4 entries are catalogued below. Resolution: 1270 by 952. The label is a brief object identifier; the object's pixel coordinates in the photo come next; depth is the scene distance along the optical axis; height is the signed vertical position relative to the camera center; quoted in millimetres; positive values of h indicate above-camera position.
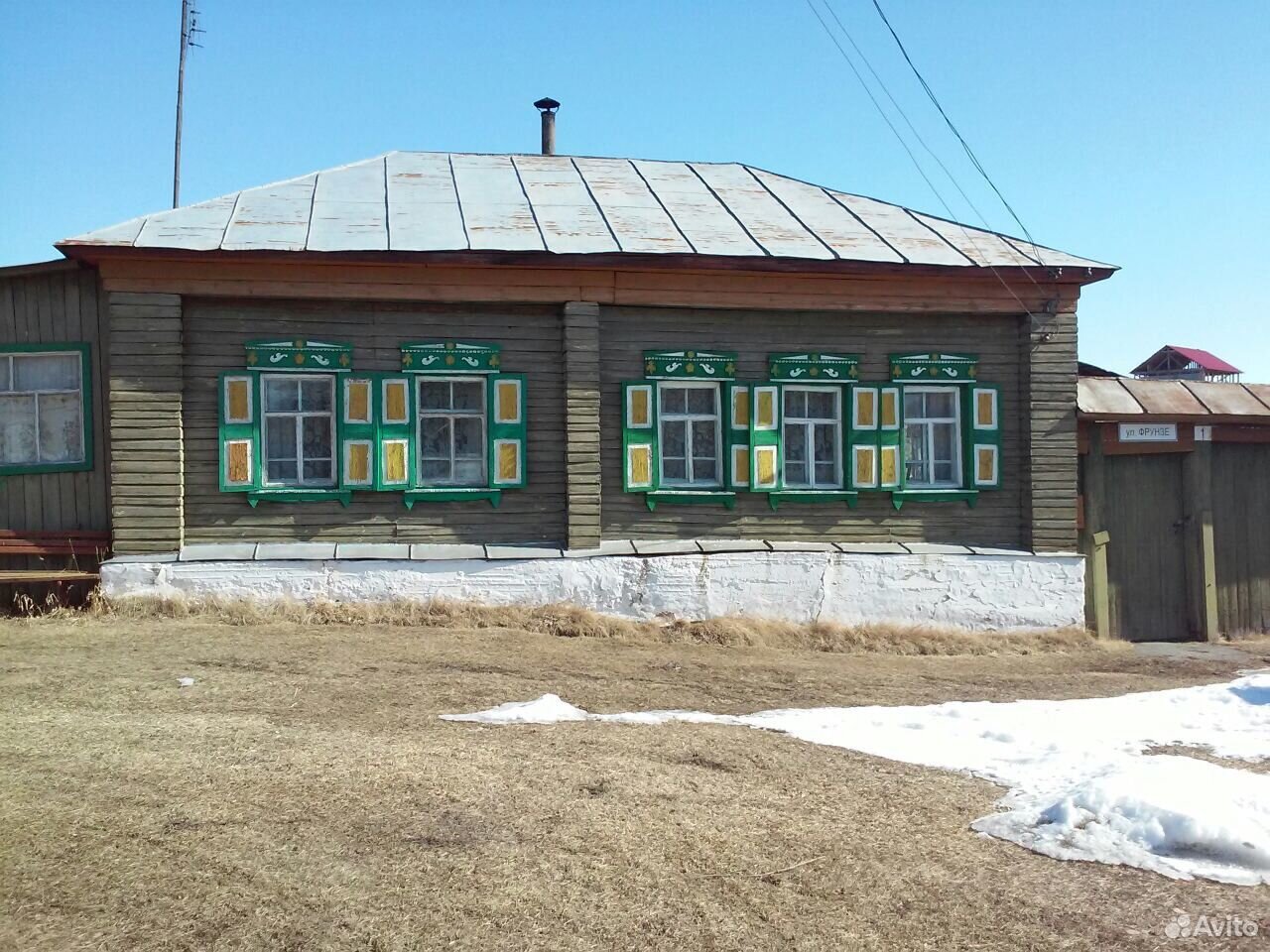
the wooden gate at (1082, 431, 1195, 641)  12680 -859
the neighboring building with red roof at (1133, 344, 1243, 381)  46281 +4299
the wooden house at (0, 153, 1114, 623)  11086 +844
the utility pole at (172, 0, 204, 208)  25500 +9400
